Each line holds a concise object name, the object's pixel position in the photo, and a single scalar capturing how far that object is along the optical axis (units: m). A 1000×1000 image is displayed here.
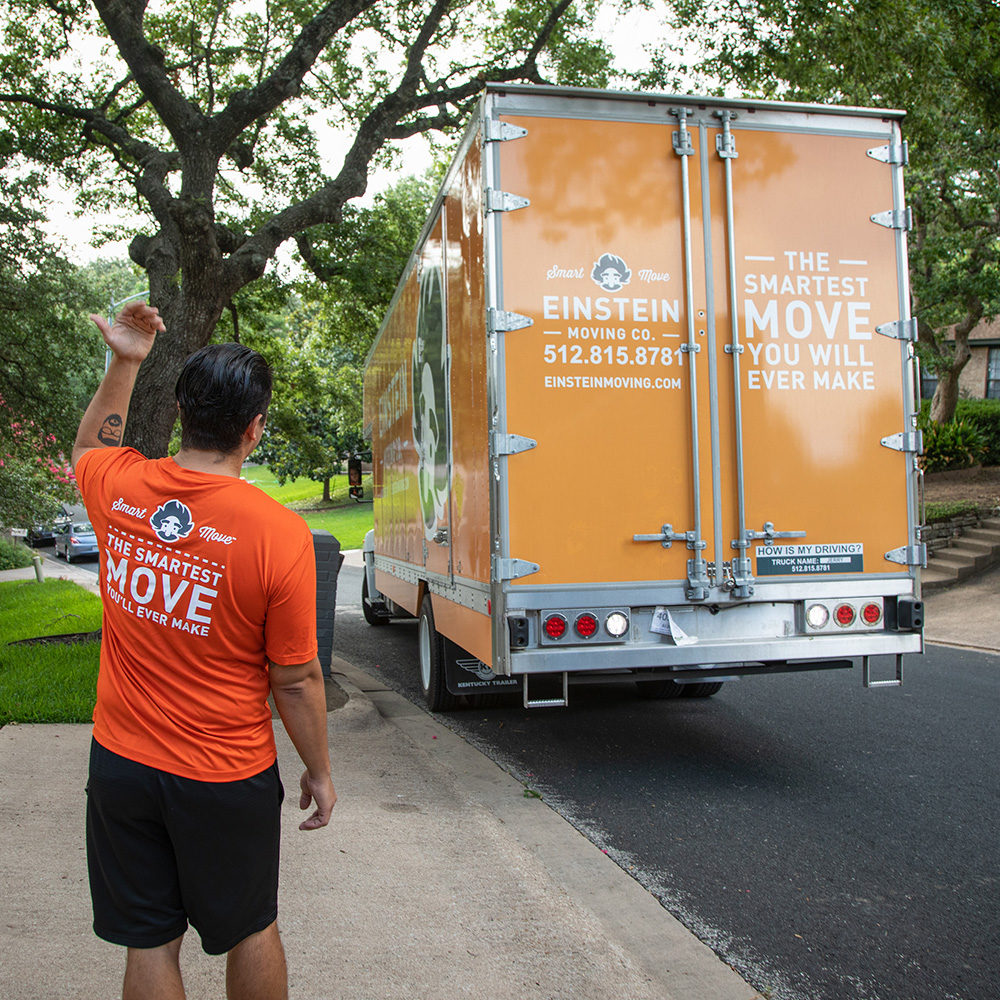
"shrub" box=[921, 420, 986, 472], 21.09
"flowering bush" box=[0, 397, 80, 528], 13.71
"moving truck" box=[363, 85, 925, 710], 5.09
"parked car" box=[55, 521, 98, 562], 35.64
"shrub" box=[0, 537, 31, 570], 30.16
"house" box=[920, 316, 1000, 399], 30.03
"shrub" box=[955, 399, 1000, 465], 22.31
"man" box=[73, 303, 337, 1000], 2.18
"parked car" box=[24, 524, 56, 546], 44.32
